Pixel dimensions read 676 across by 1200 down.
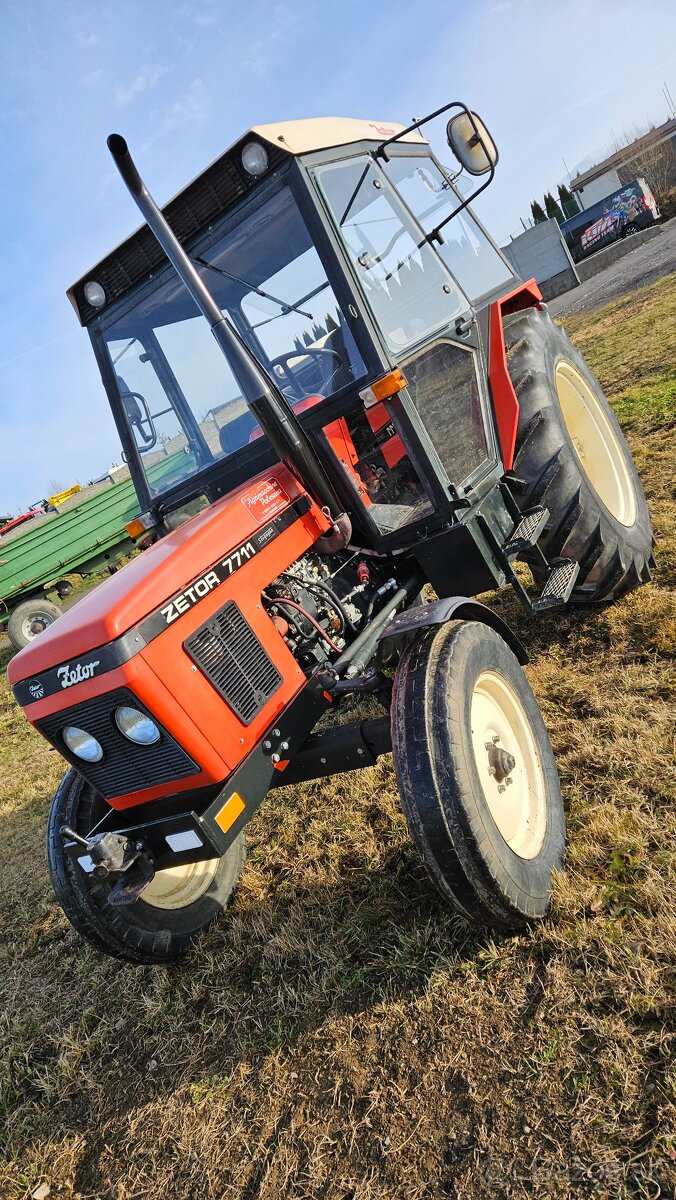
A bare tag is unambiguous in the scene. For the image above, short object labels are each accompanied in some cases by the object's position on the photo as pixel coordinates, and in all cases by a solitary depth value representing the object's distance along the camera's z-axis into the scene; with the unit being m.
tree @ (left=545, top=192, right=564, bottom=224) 40.53
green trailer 10.49
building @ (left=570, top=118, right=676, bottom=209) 34.56
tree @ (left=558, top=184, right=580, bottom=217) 41.25
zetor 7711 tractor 2.17
